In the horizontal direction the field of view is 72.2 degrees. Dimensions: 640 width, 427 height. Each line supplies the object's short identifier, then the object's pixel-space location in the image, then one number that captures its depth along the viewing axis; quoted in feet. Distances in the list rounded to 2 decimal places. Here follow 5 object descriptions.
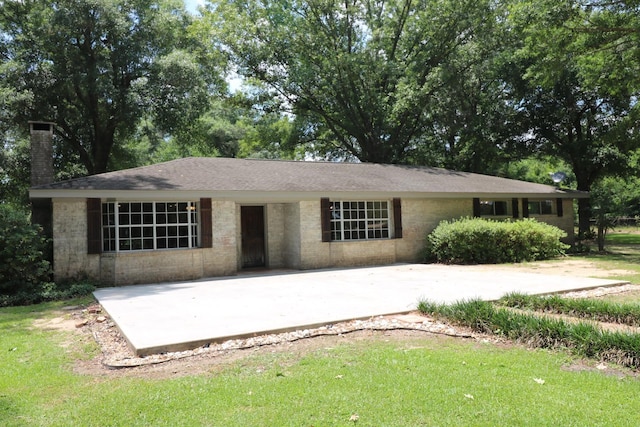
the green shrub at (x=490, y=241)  48.88
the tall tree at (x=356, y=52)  80.94
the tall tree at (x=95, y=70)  63.98
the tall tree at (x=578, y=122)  64.23
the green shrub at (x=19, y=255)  32.07
